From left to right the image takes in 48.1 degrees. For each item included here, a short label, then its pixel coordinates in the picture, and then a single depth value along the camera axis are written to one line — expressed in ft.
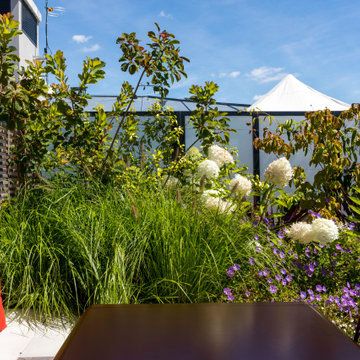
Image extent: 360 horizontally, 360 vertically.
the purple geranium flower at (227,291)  7.86
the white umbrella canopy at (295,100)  25.64
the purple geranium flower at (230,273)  8.00
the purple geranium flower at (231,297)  7.75
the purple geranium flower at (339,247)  9.86
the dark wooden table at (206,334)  2.50
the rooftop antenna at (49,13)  40.87
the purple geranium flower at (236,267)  7.94
